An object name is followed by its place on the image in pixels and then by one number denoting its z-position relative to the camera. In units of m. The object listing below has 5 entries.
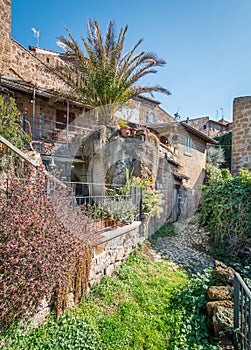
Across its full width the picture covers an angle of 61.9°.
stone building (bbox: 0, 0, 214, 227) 7.76
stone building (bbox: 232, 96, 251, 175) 8.95
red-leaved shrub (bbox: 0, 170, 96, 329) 2.40
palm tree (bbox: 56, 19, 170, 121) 8.58
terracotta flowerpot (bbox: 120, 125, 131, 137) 8.00
